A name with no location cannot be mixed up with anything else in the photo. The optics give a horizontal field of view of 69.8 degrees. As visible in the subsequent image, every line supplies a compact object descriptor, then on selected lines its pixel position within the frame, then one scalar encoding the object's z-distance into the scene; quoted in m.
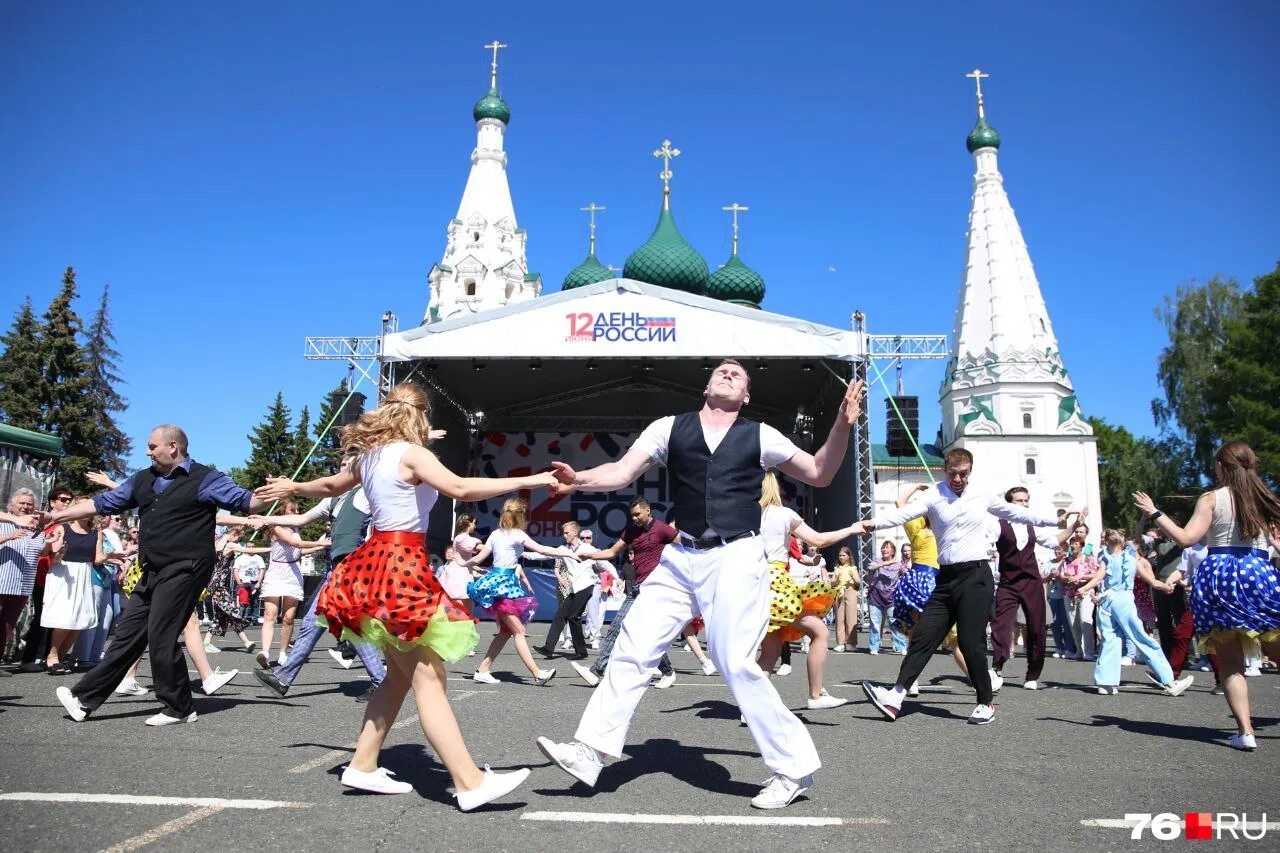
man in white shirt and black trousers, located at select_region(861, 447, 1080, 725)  6.52
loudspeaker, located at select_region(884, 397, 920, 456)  37.41
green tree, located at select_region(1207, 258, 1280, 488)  33.81
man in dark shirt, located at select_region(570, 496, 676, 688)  8.83
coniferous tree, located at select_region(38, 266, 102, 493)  35.56
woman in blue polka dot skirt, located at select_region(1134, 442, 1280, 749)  5.33
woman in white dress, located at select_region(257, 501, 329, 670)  9.45
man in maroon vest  8.79
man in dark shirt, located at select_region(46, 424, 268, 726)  5.68
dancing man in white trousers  3.82
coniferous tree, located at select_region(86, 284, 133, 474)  42.19
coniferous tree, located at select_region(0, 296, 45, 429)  34.81
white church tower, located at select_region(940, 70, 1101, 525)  47.34
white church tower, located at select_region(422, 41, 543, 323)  47.28
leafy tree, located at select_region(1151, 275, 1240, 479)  38.50
